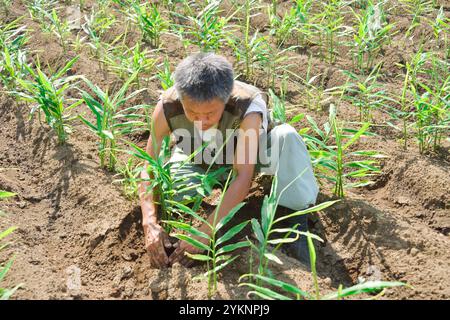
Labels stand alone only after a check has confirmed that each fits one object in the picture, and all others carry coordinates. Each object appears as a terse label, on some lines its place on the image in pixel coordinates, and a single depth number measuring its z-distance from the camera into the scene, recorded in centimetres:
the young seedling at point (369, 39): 363
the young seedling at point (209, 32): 360
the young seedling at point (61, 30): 385
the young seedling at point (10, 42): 362
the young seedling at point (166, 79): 300
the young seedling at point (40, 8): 415
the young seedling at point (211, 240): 211
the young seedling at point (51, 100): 287
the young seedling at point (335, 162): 263
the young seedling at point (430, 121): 290
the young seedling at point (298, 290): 177
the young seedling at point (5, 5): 449
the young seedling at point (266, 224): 206
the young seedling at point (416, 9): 420
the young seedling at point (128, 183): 258
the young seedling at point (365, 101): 317
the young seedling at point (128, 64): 334
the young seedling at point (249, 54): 355
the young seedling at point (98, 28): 381
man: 220
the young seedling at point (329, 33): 388
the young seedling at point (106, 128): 272
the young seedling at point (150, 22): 390
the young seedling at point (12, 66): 324
